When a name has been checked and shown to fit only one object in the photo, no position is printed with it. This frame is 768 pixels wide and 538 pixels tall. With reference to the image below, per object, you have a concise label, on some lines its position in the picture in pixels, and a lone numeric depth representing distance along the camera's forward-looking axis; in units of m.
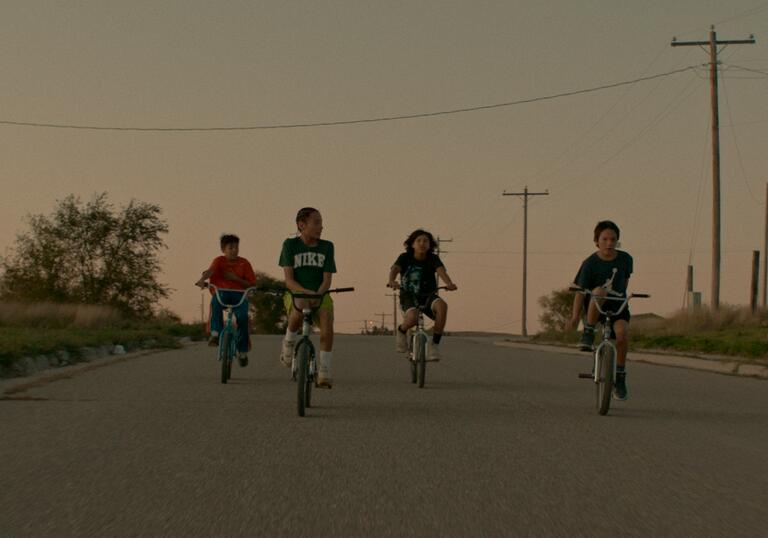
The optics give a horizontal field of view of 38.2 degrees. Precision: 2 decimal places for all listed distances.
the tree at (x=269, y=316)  134.38
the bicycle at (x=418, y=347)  13.53
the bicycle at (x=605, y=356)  10.56
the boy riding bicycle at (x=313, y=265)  10.87
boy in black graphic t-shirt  14.23
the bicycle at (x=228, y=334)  13.90
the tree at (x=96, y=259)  46.84
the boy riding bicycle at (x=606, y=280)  11.01
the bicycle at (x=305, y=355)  10.05
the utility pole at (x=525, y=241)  67.09
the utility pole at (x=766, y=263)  56.78
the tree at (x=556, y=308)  112.06
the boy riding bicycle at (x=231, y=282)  14.45
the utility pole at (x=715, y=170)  36.00
